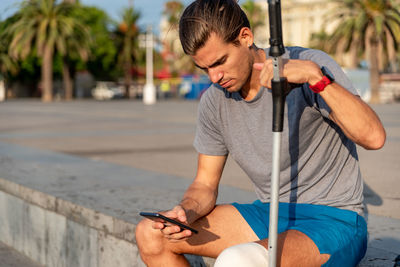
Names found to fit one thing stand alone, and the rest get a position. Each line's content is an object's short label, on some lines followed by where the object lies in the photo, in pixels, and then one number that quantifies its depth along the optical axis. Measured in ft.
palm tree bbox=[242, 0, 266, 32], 196.03
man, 7.09
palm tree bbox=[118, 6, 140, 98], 207.41
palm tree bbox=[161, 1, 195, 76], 217.15
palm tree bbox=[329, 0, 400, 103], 123.54
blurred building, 302.86
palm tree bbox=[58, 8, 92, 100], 152.97
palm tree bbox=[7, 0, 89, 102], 145.28
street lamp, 135.33
